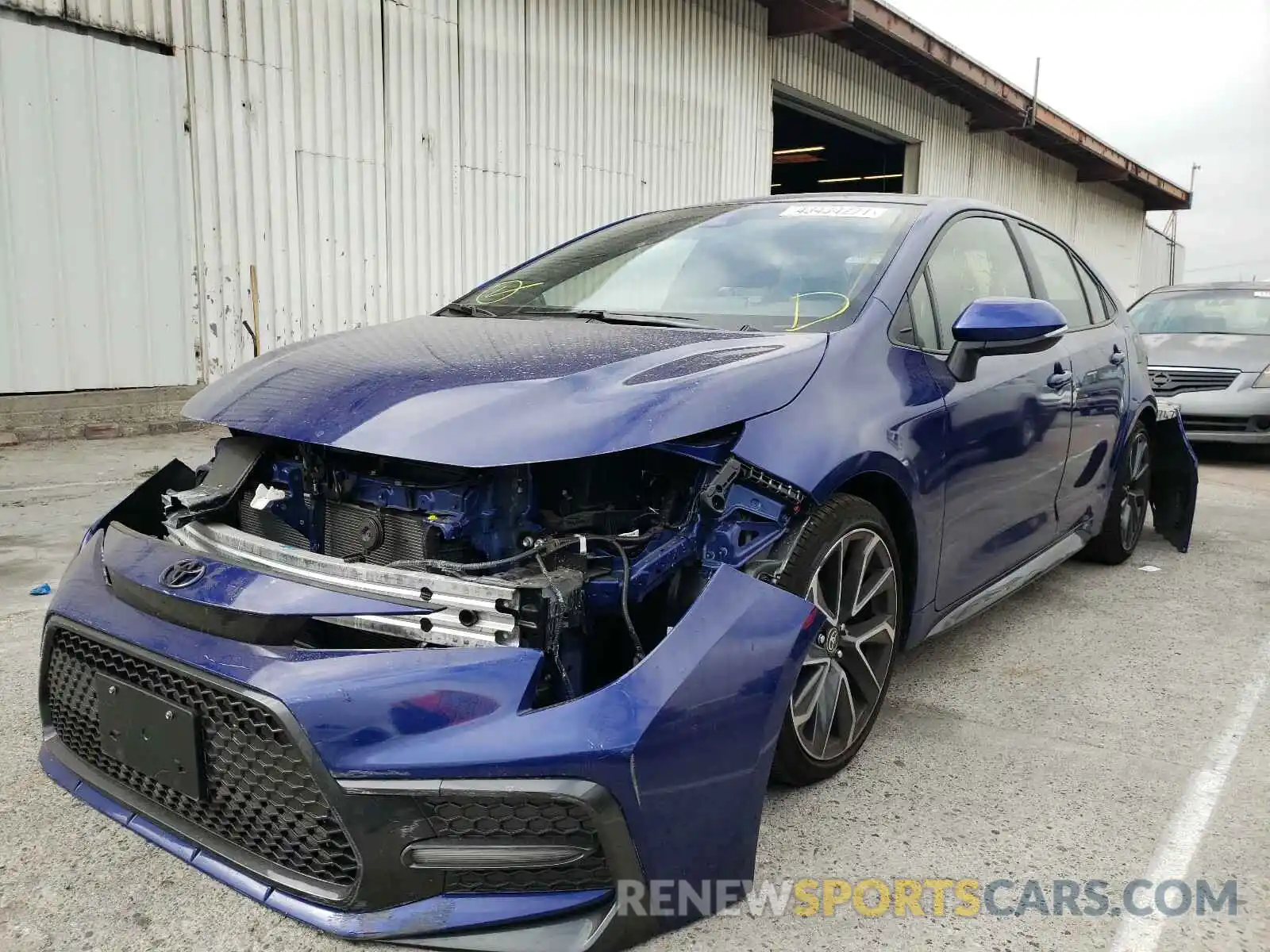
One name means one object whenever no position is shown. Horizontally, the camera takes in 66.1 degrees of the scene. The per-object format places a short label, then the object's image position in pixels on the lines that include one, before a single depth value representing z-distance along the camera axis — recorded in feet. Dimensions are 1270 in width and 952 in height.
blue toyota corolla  5.49
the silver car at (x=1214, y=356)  26.21
